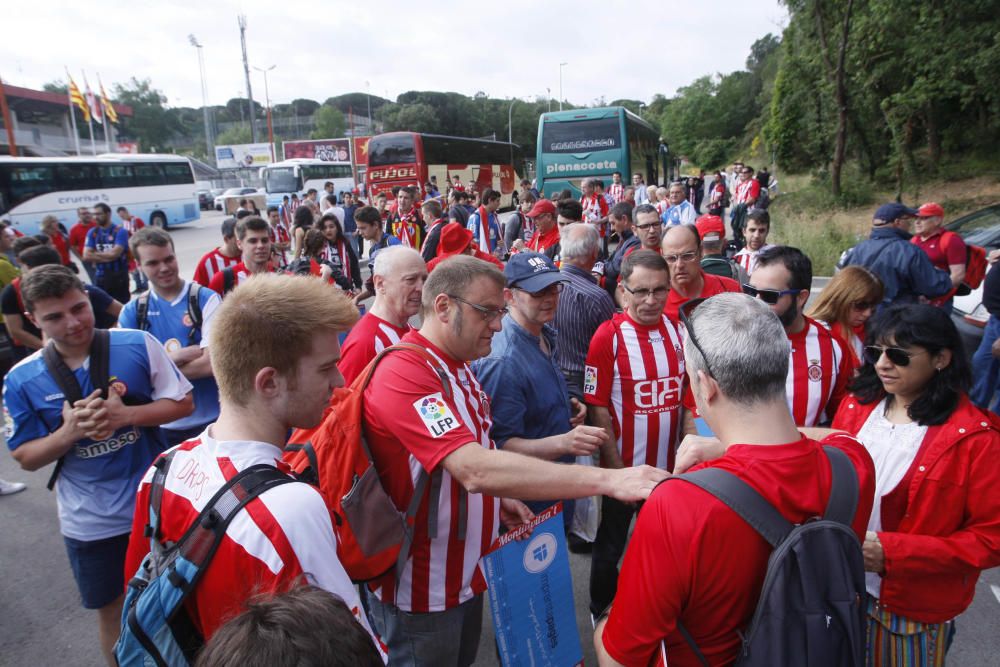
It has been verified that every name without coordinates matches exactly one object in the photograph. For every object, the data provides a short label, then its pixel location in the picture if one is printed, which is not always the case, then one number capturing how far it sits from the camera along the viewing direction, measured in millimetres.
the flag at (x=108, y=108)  40338
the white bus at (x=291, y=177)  33750
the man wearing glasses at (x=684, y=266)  4117
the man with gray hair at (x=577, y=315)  4188
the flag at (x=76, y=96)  34781
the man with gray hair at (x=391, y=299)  3559
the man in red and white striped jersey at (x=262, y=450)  1311
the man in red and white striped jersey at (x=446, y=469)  1911
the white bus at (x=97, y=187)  21594
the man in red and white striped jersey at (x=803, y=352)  2912
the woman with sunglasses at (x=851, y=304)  3377
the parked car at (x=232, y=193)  40906
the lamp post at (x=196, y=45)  57959
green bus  18359
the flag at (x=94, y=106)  37469
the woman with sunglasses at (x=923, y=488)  1938
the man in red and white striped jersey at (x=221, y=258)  5703
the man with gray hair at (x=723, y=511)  1341
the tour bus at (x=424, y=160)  24703
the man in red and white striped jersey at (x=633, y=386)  3252
